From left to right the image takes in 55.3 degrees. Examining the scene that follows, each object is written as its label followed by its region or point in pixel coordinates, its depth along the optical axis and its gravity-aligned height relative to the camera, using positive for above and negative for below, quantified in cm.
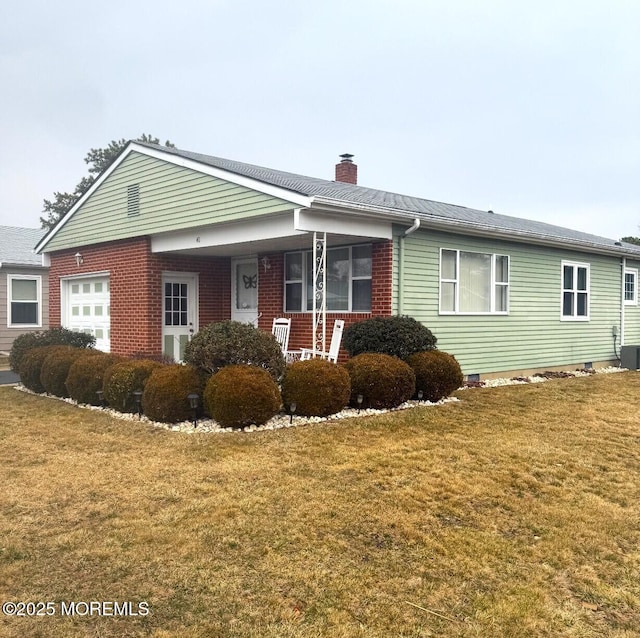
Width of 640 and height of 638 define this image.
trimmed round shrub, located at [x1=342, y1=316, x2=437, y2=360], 927 -42
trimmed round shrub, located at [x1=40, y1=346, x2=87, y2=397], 973 -100
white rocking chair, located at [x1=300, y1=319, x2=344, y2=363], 997 -57
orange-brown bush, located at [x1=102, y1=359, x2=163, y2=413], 823 -100
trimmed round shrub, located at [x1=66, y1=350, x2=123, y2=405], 888 -101
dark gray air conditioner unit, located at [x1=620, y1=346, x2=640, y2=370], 1481 -114
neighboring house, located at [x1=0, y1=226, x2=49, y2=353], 1791 +40
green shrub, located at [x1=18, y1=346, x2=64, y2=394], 1039 -102
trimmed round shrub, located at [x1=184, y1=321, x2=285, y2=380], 780 -52
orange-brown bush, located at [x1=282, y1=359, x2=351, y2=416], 777 -101
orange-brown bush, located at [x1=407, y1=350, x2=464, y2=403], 896 -94
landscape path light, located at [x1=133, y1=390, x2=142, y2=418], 805 -120
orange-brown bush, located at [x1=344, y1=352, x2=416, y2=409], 833 -97
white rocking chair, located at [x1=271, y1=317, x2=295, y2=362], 1199 -43
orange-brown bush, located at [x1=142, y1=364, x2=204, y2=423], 752 -105
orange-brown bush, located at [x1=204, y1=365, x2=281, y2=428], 711 -104
